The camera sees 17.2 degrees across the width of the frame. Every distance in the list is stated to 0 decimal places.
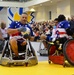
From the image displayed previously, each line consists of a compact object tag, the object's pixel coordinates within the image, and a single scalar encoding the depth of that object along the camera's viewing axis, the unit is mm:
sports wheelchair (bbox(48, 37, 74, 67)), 5039
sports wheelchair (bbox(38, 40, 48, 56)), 7738
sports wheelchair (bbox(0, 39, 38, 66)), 5109
